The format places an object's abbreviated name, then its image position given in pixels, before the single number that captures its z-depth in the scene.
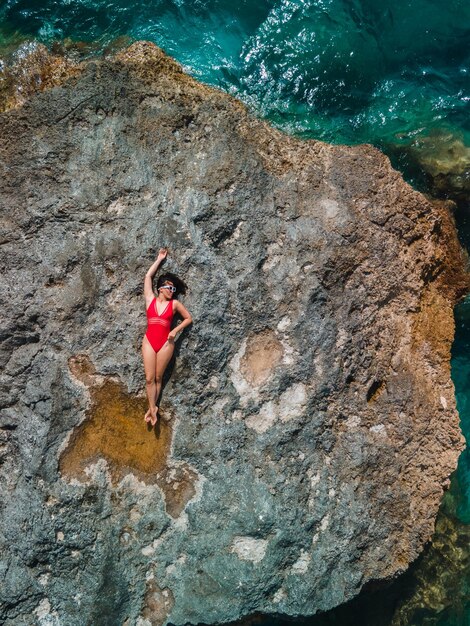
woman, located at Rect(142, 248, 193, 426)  3.84
